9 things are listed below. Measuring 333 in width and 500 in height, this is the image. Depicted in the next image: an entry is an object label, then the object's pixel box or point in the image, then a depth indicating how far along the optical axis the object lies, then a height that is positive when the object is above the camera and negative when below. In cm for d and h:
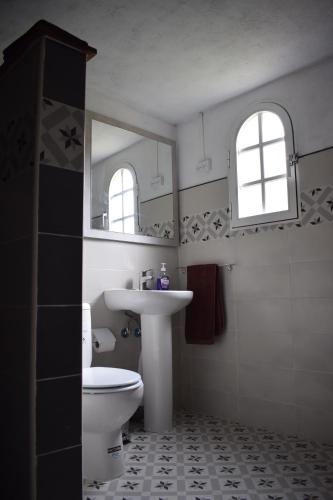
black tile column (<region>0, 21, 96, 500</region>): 115 +7
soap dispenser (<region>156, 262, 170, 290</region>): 283 +6
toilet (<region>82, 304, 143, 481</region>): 177 -56
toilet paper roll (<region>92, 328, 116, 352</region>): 244 -30
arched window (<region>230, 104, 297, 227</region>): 252 +79
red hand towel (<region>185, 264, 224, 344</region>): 274 -12
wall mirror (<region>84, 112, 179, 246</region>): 267 +77
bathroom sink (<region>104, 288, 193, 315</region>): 242 -6
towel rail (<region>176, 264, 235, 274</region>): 276 +16
